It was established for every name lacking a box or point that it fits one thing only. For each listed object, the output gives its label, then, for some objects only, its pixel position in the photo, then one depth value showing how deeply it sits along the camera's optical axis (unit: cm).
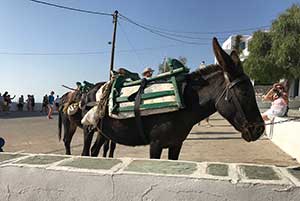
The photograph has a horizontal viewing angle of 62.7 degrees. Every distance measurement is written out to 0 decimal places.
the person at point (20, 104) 2291
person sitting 528
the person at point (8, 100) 2017
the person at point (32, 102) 2362
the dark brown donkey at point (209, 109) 235
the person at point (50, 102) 1716
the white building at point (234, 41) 4548
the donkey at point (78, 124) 343
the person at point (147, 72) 403
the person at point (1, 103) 2003
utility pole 1718
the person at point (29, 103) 2337
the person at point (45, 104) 2218
